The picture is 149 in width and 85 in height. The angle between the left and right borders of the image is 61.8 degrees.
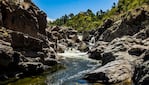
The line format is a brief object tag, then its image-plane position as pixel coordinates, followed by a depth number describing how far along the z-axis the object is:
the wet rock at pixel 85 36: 53.83
